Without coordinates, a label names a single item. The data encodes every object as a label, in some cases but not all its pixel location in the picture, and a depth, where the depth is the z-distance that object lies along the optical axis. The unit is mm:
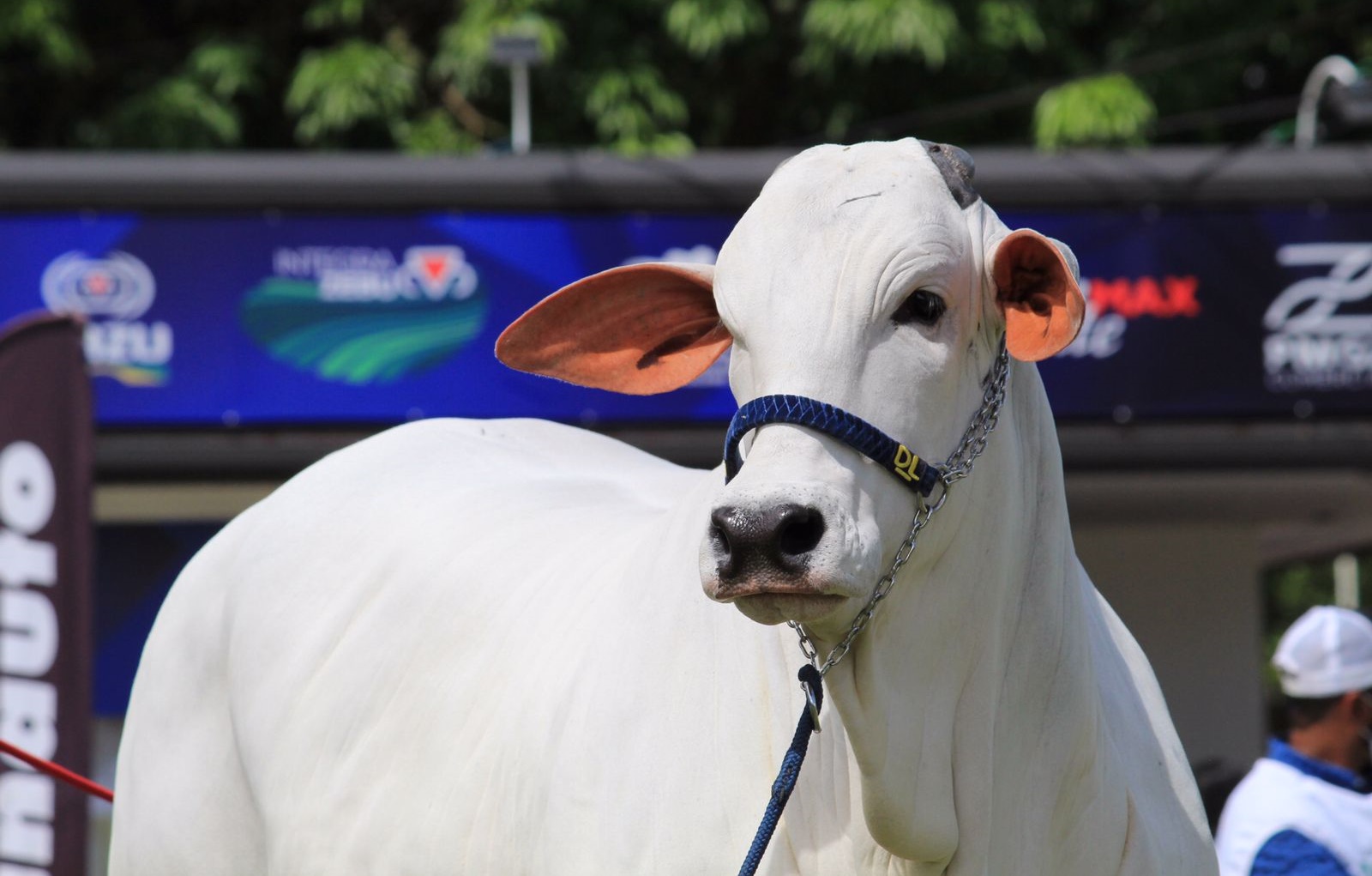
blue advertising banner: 16312
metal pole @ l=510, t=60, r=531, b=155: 18328
